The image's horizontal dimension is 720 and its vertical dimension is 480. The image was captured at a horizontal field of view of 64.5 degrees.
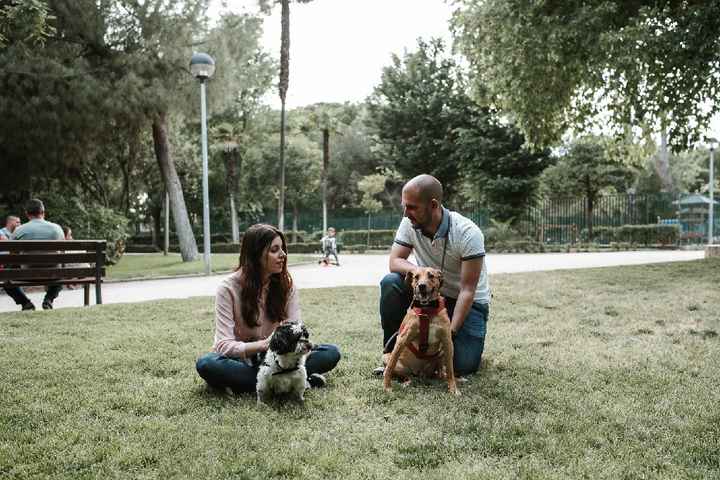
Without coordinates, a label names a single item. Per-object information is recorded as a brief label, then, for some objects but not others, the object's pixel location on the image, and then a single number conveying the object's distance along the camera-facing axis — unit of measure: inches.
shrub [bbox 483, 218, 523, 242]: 1021.2
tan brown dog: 151.1
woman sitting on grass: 151.4
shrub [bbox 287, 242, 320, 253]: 1238.3
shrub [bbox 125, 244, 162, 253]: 1498.5
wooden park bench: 317.1
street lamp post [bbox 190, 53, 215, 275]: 530.0
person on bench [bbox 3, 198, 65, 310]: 336.8
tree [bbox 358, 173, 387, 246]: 1729.8
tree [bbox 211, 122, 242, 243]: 1431.2
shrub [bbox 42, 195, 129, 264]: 671.1
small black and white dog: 134.1
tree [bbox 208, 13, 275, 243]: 728.3
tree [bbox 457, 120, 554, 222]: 1102.4
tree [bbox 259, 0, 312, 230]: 888.9
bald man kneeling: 157.9
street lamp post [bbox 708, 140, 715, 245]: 927.7
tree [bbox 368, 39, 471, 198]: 1241.4
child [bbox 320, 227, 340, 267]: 756.6
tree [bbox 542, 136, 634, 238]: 1170.6
